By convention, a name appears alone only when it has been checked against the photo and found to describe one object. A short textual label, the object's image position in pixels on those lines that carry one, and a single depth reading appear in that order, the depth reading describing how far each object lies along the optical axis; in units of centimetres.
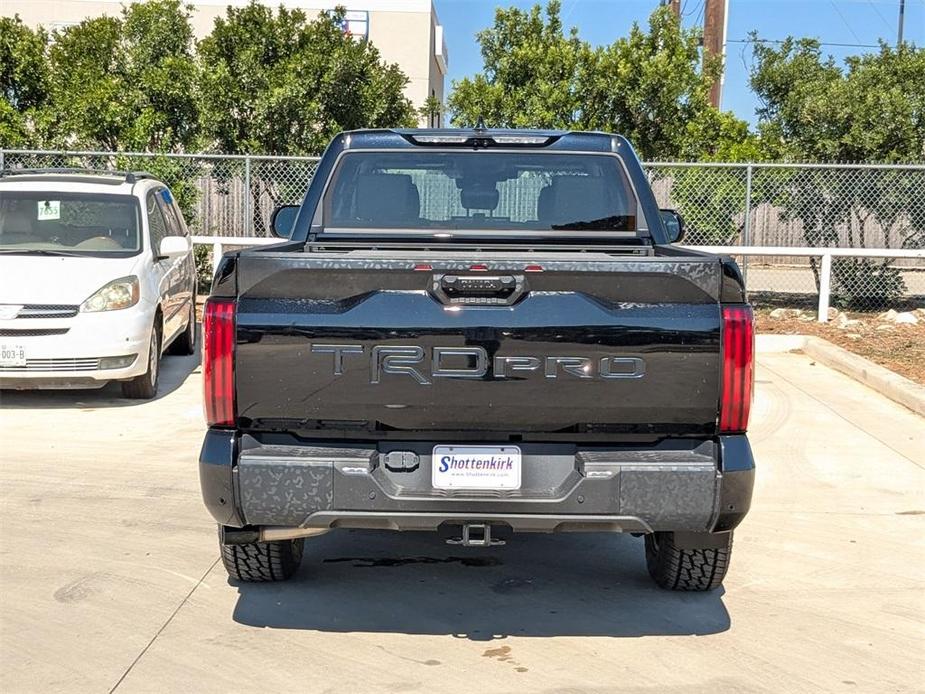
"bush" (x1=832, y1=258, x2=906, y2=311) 1609
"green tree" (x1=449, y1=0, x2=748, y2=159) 1723
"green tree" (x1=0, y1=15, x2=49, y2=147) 1777
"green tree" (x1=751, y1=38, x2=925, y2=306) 1570
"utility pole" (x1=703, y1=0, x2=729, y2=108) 2005
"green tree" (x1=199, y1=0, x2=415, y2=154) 1680
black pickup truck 417
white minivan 897
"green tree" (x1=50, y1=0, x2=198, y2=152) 1655
